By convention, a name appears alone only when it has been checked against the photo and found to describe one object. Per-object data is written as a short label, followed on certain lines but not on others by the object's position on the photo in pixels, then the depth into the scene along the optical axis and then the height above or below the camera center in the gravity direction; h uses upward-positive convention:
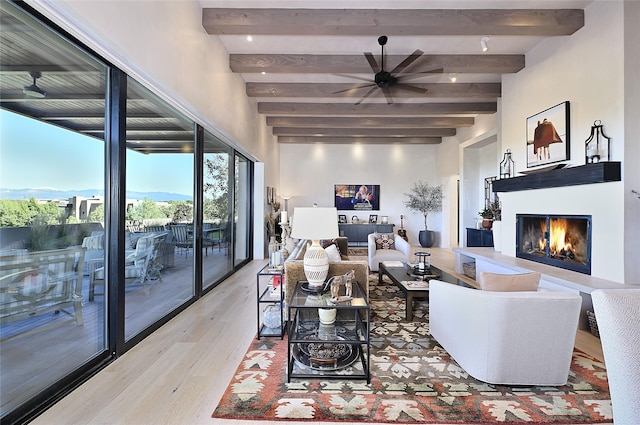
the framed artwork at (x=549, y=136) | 3.90 +1.07
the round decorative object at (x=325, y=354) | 2.32 -1.15
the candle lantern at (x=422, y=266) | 4.00 -0.74
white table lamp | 2.54 -0.16
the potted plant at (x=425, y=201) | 9.72 +0.39
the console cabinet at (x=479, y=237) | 6.68 -0.57
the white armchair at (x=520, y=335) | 2.04 -0.86
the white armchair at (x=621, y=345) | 1.05 -0.48
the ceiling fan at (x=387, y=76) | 3.98 +2.02
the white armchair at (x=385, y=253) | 5.63 -0.78
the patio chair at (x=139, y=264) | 2.44 -0.48
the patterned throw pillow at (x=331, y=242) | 5.53 -0.58
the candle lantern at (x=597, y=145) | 3.32 +0.76
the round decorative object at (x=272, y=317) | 3.10 -1.09
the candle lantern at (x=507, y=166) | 5.14 +0.81
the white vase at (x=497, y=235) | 5.55 -0.42
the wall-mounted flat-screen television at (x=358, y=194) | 10.15 +0.64
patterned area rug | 1.85 -1.25
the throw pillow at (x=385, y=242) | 6.29 -0.62
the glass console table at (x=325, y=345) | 2.21 -1.10
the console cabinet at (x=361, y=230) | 9.74 -0.56
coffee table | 3.33 -0.84
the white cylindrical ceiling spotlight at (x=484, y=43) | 4.05 +2.31
